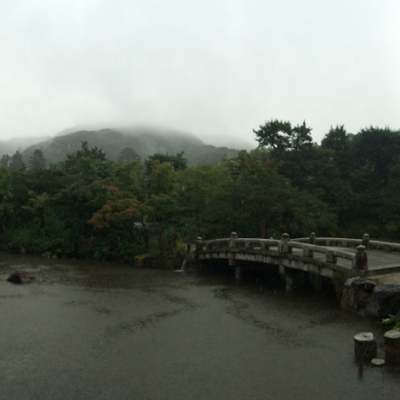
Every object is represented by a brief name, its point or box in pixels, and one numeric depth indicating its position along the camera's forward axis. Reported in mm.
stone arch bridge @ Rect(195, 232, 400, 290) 14211
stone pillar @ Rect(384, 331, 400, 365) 9312
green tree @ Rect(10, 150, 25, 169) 90375
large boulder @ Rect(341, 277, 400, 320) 11969
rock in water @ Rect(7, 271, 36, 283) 18984
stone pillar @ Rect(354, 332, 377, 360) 9656
